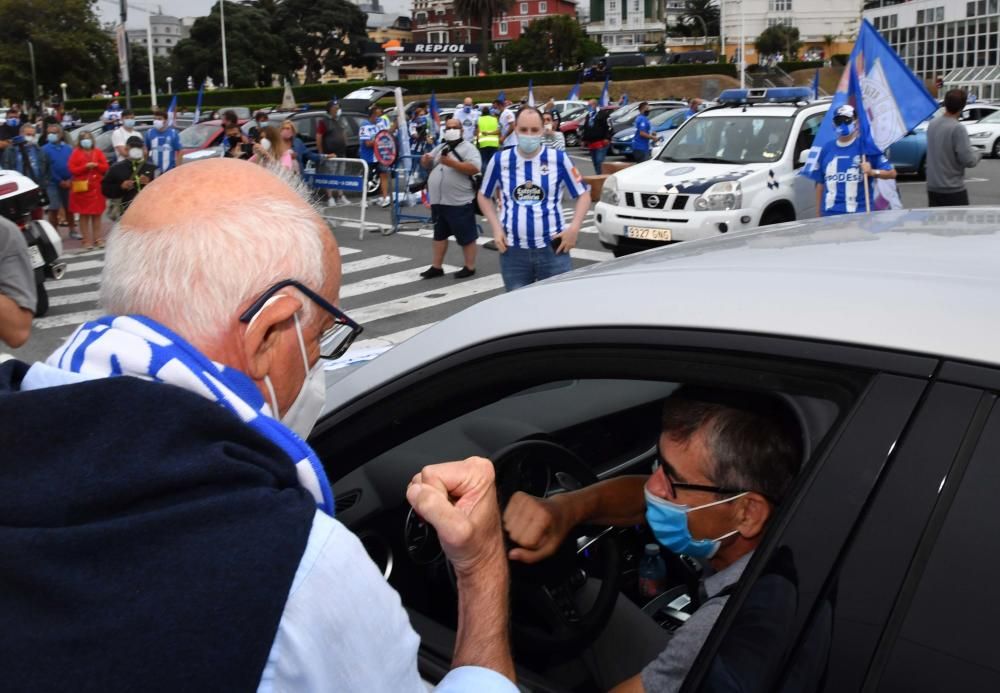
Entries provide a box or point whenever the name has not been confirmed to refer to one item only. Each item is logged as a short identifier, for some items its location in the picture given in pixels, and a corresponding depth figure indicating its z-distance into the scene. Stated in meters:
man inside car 1.79
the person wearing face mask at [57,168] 13.70
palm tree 88.12
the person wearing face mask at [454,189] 10.05
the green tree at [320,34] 97.94
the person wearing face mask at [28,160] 13.59
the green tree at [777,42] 82.88
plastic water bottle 2.57
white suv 10.28
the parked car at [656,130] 26.52
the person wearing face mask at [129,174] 12.77
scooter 8.61
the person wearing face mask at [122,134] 14.25
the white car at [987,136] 24.69
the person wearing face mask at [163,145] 15.75
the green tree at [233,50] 83.81
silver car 1.15
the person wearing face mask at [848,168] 8.98
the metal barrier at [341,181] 13.32
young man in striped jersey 7.28
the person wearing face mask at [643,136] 22.47
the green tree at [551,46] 94.88
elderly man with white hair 1.00
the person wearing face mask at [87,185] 13.41
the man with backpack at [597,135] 20.09
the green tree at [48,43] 58.44
